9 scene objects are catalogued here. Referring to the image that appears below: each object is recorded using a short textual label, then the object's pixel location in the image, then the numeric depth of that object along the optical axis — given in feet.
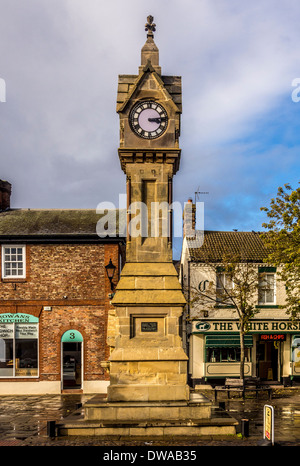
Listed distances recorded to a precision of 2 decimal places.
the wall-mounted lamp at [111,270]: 69.15
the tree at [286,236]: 62.75
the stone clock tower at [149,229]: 42.75
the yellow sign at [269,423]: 36.24
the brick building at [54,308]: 71.56
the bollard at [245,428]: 39.91
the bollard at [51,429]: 40.19
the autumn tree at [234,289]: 72.08
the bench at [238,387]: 65.31
